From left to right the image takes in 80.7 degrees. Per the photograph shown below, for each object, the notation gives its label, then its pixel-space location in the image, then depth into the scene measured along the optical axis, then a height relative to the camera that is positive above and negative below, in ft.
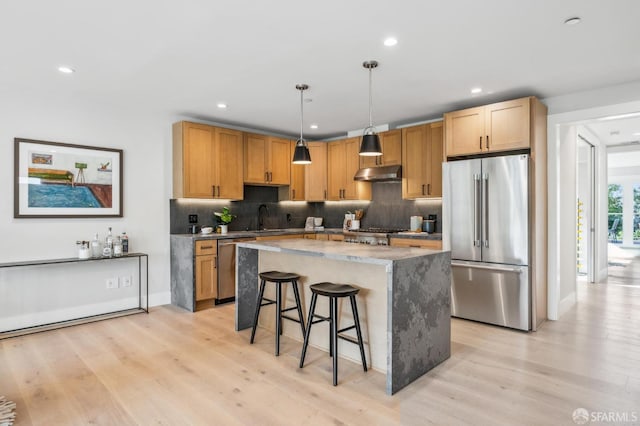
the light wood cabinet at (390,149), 17.63 +2.98
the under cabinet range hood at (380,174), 17.40 +1.81
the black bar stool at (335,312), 8.65 -2.39
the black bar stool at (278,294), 10.62 -2.41
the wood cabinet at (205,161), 15.97 +2.28
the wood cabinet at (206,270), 15.21 -2.35
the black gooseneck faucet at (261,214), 19.81 -0.08
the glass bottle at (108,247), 13.99 -1.29
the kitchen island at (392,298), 8.39 -2.14
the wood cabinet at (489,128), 13.04 +3.07
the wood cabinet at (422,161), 16.24 +2.28
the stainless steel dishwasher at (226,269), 15.89 -2.41
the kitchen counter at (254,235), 15.40 -0.98
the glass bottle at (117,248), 14.31 -1.34
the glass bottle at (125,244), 14.70 -1.21
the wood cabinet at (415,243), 15.39 -1.31
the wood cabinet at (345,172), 19.65 +2.14
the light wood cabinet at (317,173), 20.75 +2.17
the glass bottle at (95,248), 13.98 -1.31
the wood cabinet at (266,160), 18.34 +2.67
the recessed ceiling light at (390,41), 9.21 +4.23
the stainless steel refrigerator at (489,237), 12.79 -0.93
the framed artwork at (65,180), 12.90 +1.22
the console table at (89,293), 12.59 -3.17
